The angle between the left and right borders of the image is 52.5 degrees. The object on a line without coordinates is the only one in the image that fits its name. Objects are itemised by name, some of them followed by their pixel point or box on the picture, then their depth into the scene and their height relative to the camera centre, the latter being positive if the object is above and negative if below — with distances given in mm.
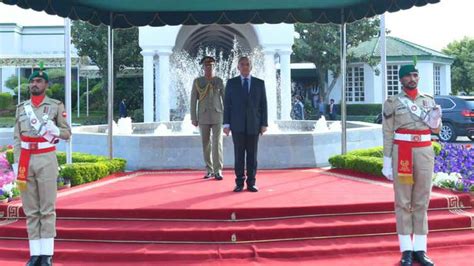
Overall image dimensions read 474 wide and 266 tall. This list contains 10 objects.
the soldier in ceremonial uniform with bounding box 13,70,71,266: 4508 -305
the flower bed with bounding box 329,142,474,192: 6859 -501
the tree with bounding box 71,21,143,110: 29953 +5961
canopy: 8391 +2365
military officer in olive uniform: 7629 +507
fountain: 9398 -210
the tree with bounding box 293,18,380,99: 30953 +6227
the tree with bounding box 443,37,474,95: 42375 +5527
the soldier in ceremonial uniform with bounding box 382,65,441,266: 4504 -237
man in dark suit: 6492 +330
